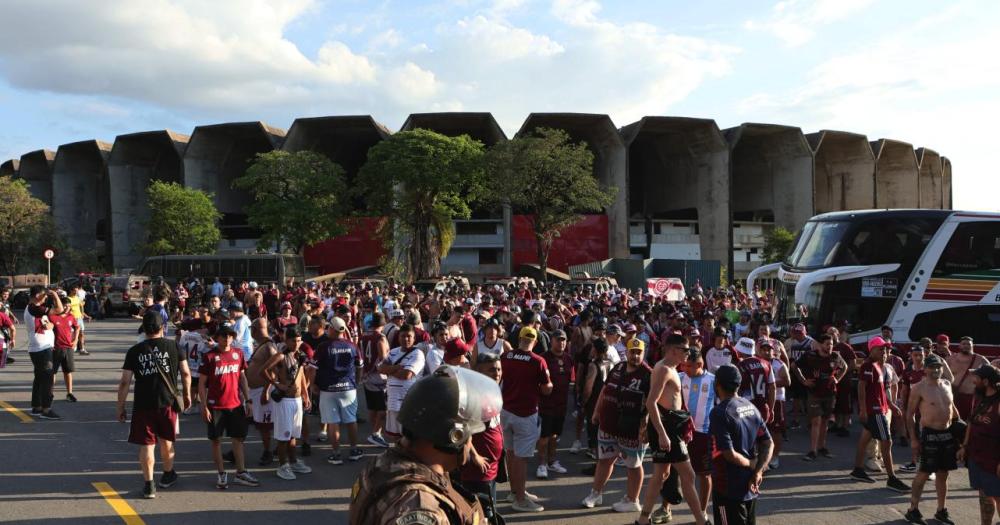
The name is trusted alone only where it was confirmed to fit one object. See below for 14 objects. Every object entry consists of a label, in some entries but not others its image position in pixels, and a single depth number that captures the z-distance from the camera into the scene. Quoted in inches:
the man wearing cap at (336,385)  313.1
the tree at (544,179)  1576.0
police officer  80.3
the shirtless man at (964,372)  343.3
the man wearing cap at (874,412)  298.2
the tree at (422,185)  1567.4
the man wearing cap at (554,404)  307.6
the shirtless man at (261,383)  291.9
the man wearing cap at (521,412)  259.8
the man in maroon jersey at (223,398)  278.1
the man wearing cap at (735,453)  193.0
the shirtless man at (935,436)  251.4
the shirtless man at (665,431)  235.0
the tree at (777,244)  1988.2
